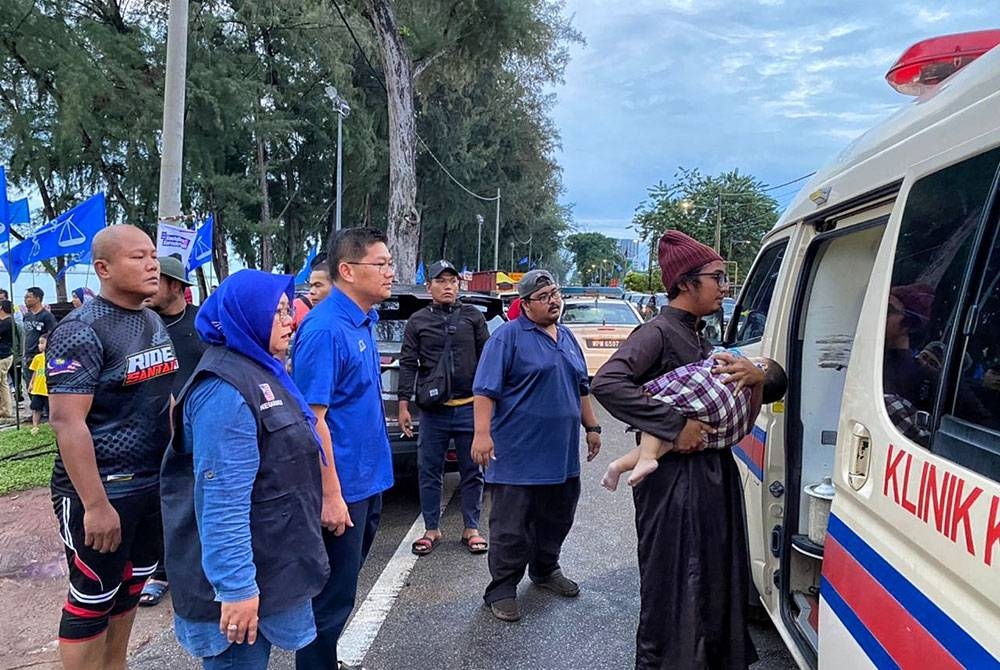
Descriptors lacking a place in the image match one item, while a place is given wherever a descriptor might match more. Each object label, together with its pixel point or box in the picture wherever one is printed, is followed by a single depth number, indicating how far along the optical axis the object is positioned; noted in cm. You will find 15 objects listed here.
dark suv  499
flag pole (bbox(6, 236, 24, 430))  832
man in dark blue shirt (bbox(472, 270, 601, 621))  352
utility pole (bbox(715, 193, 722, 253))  2950
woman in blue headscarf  185
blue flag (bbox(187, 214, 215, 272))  833
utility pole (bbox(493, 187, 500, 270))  3323
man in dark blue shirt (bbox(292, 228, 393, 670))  259
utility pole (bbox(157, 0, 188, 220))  618
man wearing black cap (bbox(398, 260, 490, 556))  442
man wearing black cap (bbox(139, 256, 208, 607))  346
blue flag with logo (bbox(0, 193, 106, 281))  702
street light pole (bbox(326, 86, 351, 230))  1683
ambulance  134
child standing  593
